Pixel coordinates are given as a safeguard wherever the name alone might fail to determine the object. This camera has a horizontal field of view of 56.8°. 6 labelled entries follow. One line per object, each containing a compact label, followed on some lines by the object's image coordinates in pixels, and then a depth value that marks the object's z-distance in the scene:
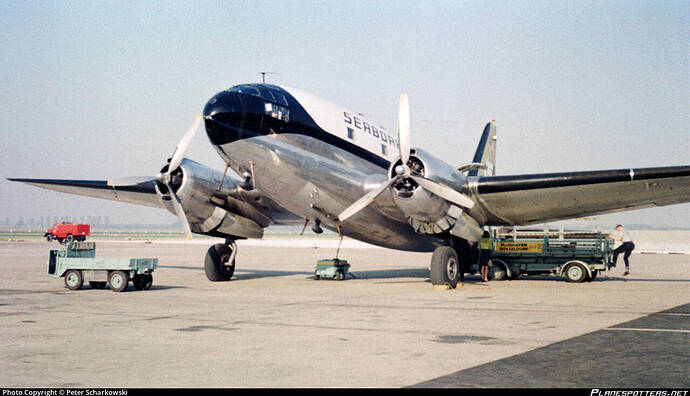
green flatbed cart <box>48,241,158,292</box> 17.44
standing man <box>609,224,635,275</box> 25.00
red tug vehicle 66.25
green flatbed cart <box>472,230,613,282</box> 21.55
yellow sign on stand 22.41
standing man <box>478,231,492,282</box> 22.36
